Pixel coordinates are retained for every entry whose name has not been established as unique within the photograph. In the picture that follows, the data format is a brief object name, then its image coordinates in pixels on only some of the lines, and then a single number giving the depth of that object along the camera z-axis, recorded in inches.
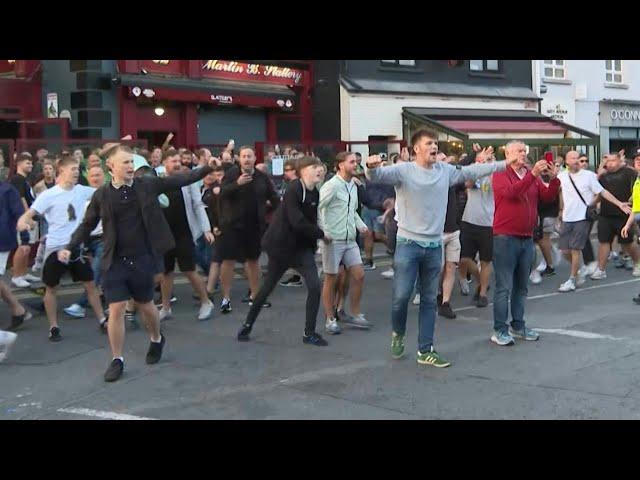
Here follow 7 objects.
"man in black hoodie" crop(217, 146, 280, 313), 394.6
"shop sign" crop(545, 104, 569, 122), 1114.7
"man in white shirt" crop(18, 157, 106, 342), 347.3
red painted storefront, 747.4
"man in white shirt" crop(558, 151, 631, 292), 458.0
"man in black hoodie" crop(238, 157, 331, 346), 326.0
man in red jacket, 305.3
